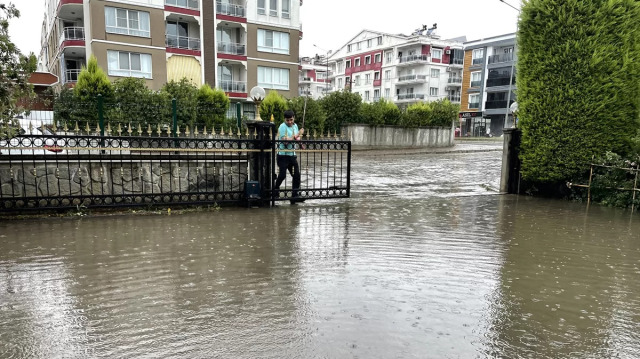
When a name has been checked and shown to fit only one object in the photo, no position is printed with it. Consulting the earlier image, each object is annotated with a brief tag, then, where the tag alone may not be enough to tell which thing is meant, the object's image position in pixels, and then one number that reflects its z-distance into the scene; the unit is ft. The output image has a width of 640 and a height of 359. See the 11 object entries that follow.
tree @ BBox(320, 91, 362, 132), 81.56
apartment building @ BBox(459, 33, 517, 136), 172.35
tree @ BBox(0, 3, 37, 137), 19.33
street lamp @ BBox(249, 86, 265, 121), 26.92
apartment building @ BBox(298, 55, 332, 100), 276.41
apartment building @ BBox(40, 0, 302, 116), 87.45
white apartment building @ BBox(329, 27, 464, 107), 192.24
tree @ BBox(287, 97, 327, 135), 73.05
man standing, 27.17
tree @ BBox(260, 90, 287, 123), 68.44
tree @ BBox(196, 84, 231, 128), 48.22
